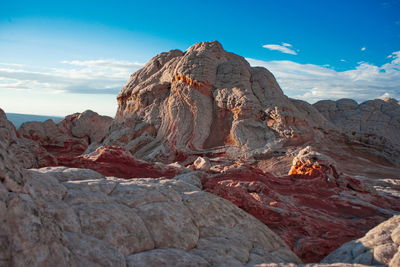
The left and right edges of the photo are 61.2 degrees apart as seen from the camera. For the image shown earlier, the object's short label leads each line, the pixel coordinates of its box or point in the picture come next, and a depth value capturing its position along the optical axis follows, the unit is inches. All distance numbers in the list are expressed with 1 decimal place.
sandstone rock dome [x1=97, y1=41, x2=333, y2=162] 851.4
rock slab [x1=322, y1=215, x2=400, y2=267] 207.2
